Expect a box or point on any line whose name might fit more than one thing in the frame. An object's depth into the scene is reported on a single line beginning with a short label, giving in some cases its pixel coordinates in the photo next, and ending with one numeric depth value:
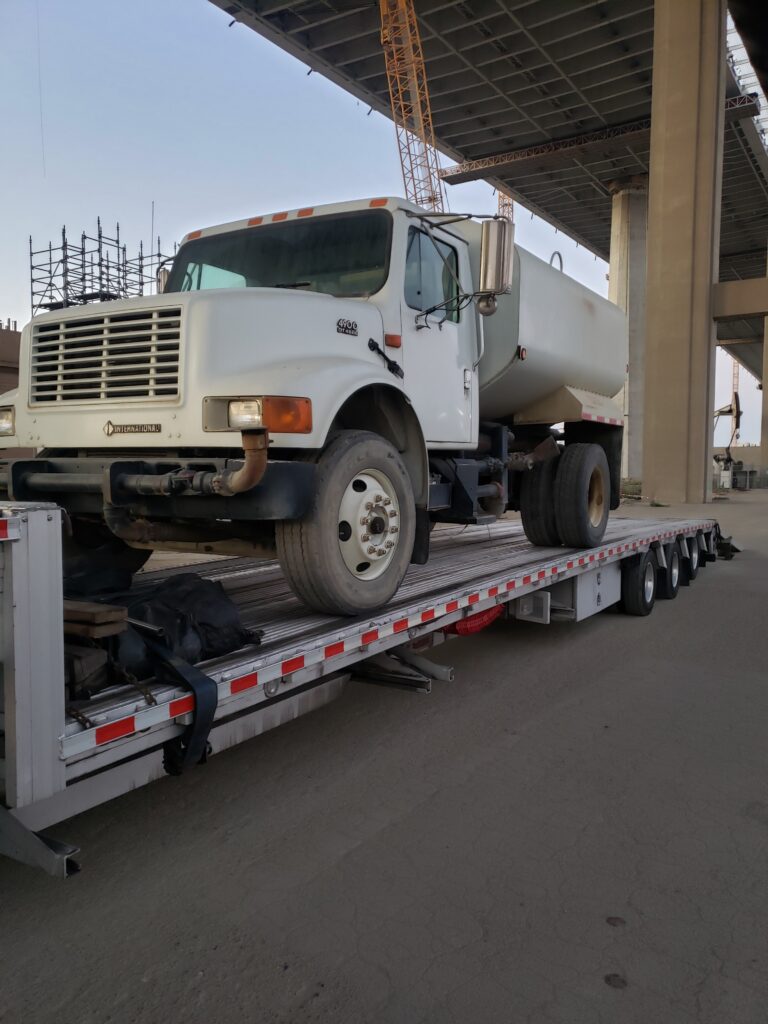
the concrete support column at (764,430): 48.12
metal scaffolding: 20.38
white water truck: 3.92
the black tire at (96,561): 4.41
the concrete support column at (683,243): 24.86
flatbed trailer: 2.51
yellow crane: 28.12
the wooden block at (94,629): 3.00
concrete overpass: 25.28
